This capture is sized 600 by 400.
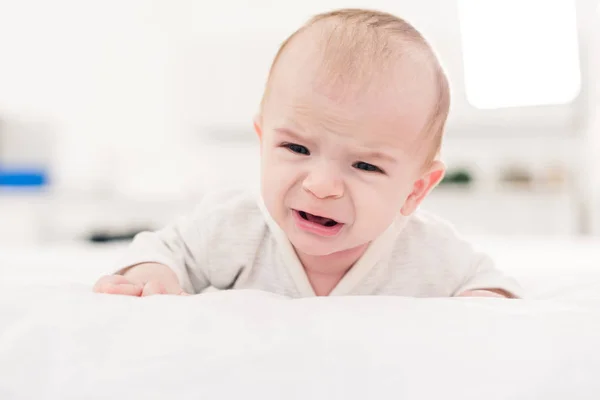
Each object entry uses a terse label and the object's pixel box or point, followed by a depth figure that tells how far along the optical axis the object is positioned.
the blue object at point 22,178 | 3.59
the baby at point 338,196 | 0.72
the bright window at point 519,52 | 3.83
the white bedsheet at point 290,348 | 0.42
